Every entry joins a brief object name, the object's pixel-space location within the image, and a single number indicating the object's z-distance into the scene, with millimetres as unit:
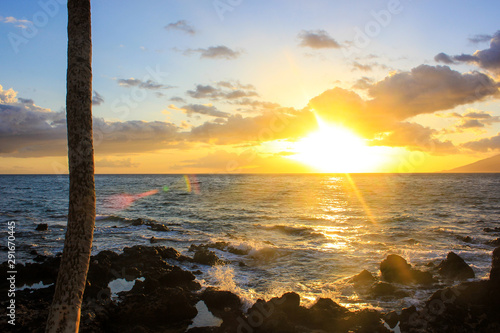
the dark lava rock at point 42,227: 27027
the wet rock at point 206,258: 18125
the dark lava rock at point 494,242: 22650
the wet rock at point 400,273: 14781
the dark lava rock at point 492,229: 28675
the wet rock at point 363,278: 14844
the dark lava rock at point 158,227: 29361
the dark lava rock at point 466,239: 24131
